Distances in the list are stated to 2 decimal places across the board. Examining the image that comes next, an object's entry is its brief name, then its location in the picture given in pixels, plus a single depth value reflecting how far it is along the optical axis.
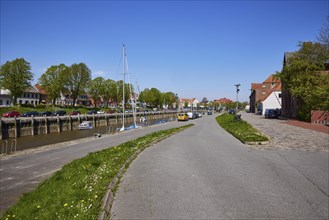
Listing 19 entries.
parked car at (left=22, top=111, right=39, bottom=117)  49.89
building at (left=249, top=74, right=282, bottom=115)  69.46
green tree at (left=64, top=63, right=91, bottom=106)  81.27
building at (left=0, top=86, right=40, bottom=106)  78.64
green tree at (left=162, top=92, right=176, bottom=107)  142.75
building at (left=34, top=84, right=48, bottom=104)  99.46
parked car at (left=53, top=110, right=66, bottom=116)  58.19
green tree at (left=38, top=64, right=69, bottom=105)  73.59
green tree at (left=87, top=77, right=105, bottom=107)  92.96
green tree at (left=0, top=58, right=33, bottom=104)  62.84
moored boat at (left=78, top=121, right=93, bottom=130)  54.19
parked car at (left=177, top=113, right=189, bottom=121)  59.71
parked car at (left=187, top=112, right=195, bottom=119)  69.03
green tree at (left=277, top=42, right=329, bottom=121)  37.34
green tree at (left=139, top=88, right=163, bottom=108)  125.69
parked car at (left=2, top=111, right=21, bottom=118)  47.68
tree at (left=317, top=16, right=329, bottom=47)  34.45
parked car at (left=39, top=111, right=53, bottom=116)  54.15
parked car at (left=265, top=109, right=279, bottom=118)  51.12
